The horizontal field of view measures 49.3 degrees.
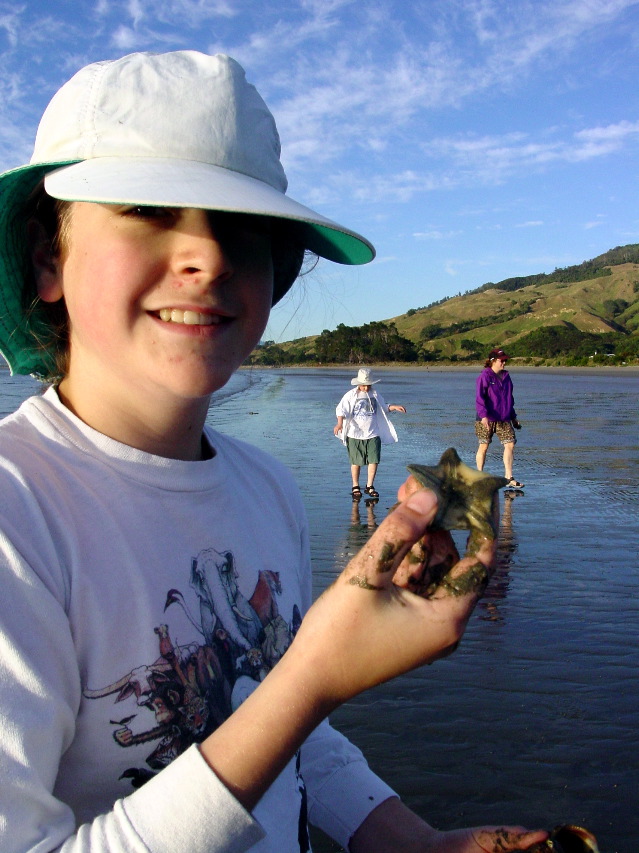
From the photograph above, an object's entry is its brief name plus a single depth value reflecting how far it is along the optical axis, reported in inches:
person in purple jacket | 427.8
